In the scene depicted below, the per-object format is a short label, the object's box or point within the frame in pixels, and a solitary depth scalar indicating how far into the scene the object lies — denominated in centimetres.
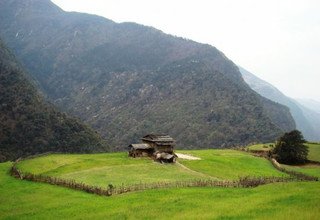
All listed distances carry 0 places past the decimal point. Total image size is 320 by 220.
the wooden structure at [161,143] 7462
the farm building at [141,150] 7531
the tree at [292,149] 8431
